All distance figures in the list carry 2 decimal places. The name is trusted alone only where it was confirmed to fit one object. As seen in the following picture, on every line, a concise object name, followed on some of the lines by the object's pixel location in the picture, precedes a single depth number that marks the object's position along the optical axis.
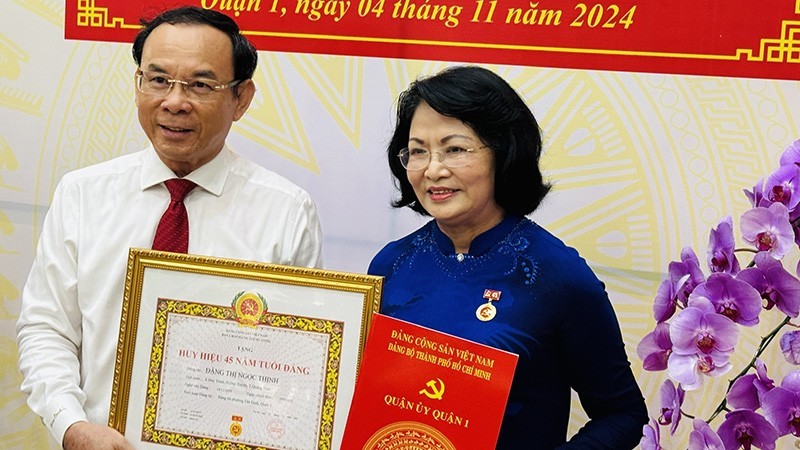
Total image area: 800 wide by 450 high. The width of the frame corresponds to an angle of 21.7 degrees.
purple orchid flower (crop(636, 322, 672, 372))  2.52
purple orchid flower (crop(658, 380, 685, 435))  2.44
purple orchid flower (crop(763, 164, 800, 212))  2.41
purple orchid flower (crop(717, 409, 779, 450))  2.42
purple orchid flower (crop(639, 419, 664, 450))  2.47
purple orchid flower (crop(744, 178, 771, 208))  2.44
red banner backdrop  3.24
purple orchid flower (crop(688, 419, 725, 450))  2.41
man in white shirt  2.99
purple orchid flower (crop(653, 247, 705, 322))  2.47
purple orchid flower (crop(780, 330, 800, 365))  2.41
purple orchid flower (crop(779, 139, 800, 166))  2.45
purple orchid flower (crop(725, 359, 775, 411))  2.42
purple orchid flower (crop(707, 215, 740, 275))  2.45
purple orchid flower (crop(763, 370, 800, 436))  2.38
